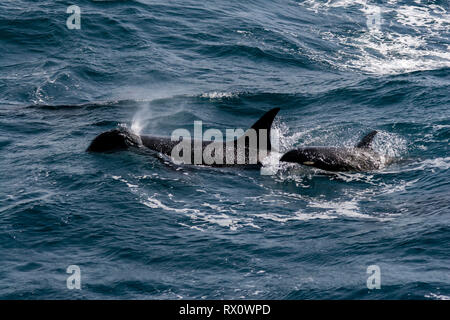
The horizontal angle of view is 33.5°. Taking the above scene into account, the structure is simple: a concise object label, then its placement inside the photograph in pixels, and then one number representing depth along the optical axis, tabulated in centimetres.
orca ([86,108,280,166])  2109
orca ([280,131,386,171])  2062
